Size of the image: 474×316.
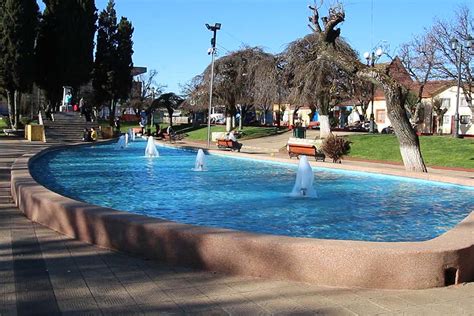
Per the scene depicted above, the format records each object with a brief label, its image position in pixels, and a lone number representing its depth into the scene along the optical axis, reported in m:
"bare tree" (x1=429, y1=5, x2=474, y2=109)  38.91
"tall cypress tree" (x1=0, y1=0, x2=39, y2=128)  38.25
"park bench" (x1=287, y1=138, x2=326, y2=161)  22.91
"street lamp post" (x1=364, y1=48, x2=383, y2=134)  28.12
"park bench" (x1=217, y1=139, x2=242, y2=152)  29.12
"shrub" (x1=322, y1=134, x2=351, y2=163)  23.50
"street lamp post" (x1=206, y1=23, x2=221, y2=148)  34.00
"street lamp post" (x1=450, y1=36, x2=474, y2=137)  29.71
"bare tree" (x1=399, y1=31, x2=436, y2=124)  41.28
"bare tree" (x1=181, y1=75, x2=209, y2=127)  53.06
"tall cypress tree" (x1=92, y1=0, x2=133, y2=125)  53.59
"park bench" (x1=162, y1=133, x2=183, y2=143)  43.50
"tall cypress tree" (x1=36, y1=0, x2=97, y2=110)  42.59
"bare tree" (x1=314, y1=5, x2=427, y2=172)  16.22
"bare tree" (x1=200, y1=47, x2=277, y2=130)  46.59
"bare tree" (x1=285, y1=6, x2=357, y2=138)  32.34
